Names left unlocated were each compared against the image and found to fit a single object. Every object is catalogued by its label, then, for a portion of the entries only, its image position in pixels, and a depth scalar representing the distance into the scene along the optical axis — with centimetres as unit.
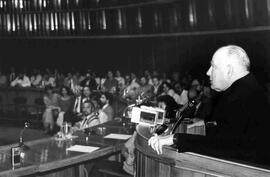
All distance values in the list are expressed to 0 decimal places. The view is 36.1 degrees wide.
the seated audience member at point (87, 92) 891
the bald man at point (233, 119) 210
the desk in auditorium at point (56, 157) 368
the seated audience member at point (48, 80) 1284
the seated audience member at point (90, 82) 1220
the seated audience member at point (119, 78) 1221
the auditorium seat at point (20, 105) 1152
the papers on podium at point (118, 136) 489
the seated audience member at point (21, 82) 1334
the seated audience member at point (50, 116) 981
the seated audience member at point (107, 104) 699
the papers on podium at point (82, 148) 426
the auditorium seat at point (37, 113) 1085
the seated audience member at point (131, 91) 908
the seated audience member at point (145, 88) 928
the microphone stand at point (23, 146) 409
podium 203
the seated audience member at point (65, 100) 982
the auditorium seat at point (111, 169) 449
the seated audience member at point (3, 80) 1375
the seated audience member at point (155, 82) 1065
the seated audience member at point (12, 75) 1430
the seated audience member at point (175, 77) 1102
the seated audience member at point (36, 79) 1328
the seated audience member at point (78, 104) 938
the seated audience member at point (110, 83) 1226
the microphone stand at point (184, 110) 237
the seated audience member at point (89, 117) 619
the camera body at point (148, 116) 329
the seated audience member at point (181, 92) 884
